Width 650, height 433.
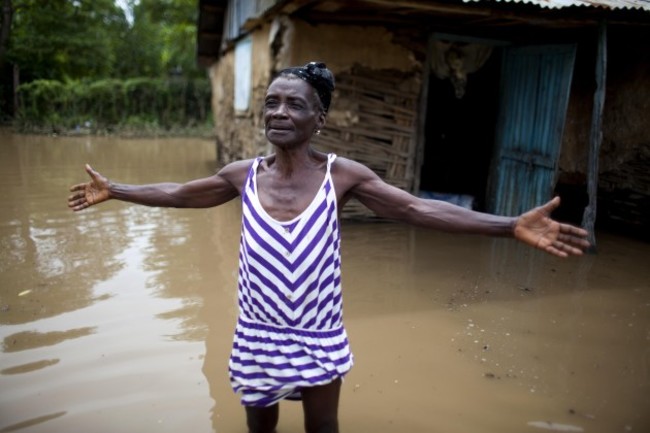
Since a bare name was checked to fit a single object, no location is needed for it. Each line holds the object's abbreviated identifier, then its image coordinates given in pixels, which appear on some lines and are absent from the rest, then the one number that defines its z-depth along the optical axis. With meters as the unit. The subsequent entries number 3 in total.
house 5.56
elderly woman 1.83
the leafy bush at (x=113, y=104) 17.11
